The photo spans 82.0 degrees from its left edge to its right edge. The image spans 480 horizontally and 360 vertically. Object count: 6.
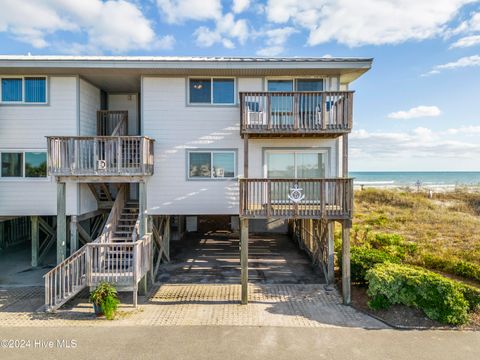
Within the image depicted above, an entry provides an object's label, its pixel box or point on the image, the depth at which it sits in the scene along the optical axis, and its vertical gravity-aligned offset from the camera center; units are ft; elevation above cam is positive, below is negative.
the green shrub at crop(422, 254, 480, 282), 30.94 -10.05
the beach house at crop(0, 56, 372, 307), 31.89 +5.51
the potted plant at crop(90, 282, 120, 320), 25.72 -11.18
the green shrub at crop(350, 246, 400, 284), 31.20 -9.20
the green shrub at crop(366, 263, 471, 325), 24.44 -10.32
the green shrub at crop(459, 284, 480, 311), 25.03 -10.44
